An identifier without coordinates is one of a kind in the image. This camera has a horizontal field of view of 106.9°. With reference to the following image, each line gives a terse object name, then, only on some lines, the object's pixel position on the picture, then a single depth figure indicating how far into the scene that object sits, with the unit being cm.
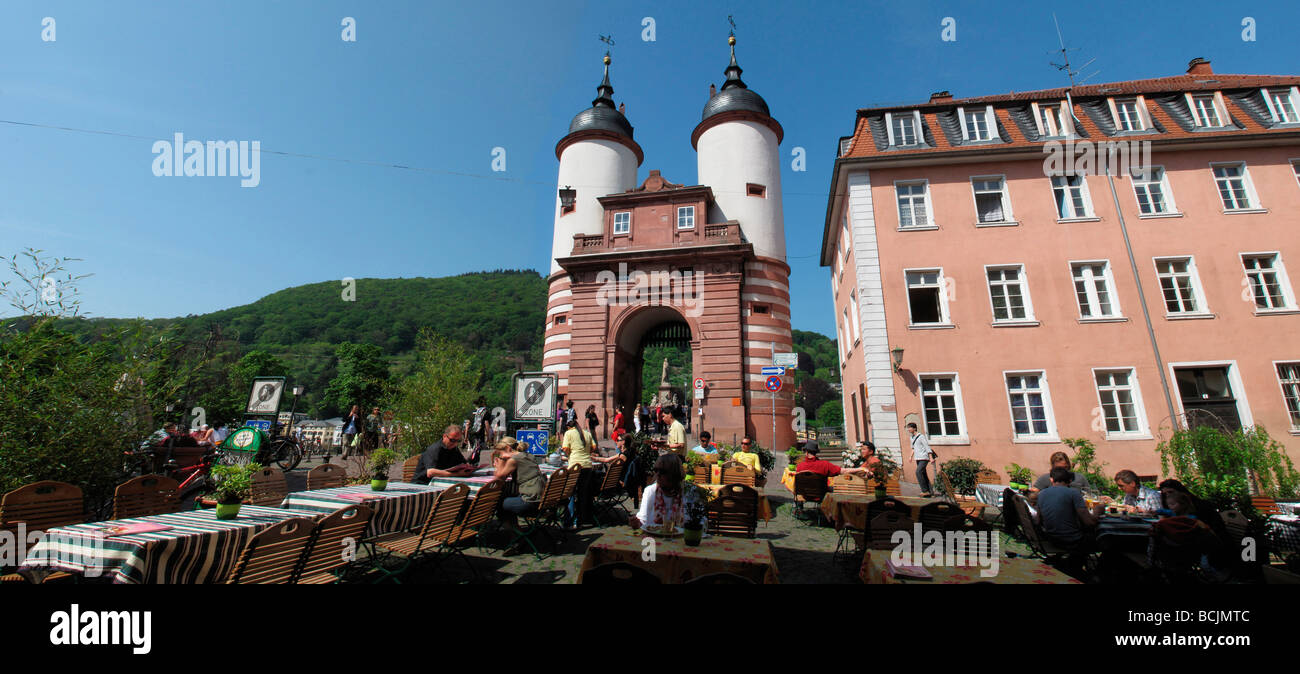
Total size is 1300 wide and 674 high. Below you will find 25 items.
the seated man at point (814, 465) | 850
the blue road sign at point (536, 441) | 1229
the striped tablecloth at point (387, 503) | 530
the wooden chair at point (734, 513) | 615
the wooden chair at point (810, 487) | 824
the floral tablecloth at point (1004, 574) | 310
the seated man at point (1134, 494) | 711
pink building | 1371
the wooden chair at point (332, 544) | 393
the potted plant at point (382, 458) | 967
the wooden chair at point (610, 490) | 862
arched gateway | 2288
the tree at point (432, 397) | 1466
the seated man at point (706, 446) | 1164
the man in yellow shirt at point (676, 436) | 1070
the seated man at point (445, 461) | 750
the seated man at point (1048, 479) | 707
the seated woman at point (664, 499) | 473
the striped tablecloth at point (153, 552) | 336
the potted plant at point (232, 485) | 433
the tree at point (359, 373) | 5578
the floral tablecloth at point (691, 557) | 356
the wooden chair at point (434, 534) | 498
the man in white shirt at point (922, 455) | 1155
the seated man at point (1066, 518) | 541
